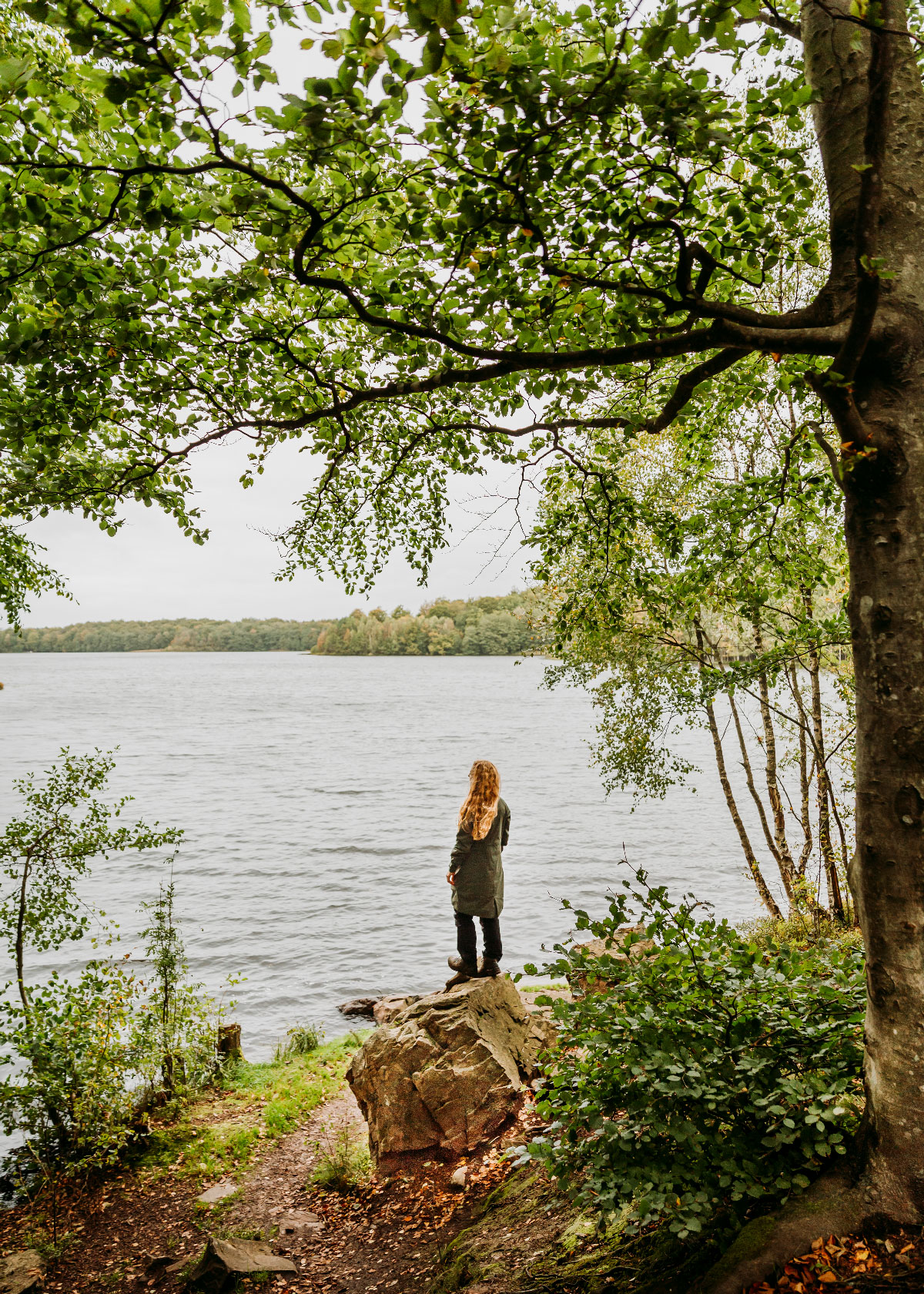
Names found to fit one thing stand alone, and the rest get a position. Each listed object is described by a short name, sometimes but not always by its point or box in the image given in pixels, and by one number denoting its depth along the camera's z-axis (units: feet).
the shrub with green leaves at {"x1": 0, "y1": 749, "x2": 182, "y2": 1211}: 24.25
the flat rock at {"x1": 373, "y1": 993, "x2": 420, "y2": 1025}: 31.91
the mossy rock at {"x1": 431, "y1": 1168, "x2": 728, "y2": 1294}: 10.79
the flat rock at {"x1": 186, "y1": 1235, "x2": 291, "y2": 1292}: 17.80
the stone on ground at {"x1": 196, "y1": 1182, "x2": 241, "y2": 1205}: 23.58
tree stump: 36.40
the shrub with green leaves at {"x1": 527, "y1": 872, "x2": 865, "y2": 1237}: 9.77
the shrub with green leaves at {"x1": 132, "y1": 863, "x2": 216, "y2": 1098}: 30.78
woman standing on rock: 24.35
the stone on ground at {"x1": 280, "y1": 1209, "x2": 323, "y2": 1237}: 20.93
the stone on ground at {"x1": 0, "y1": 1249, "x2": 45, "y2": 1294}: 18.89
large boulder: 21.47
